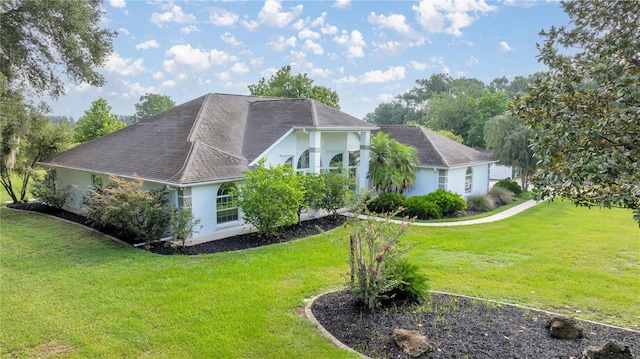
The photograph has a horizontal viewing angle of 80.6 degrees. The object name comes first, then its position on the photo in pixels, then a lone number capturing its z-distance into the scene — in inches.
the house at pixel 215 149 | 544.4
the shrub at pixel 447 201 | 718.5
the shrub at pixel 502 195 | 916.0
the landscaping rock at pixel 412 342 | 221.1
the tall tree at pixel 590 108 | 158.1
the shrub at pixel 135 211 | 475.8
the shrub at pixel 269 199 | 517.7
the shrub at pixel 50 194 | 702.5
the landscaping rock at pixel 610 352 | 200.7
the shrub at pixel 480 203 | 810.2
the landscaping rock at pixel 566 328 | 240.2
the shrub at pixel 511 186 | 995.9
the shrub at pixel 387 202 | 727.7
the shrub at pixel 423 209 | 688.4
